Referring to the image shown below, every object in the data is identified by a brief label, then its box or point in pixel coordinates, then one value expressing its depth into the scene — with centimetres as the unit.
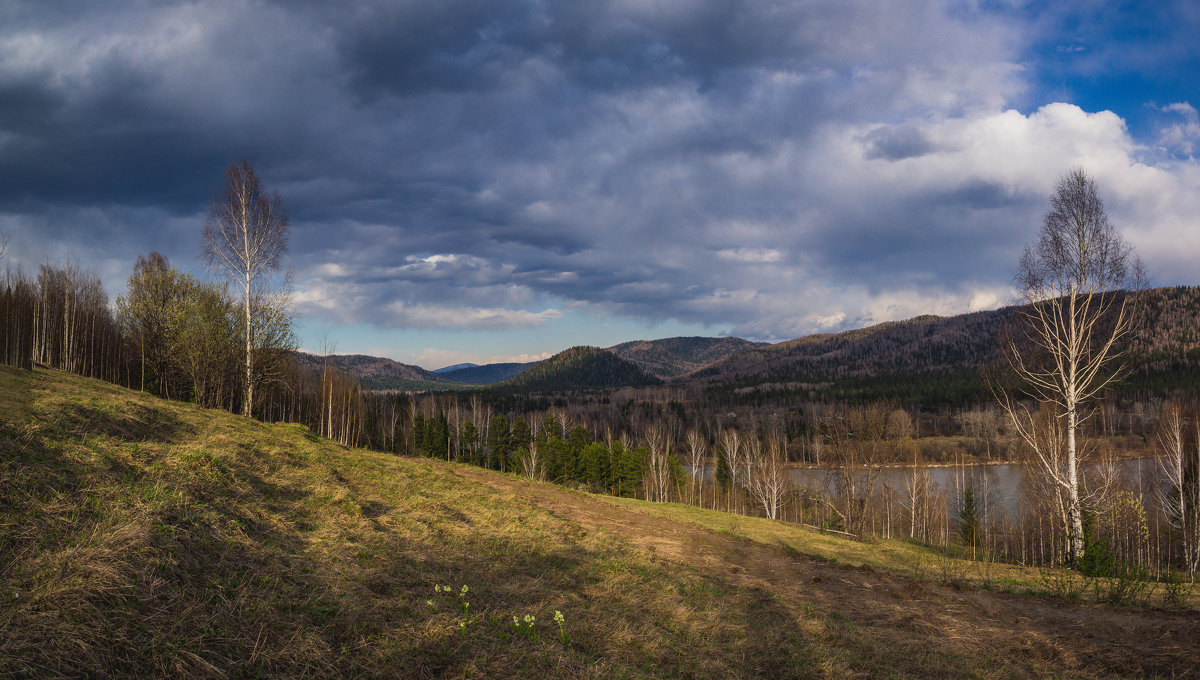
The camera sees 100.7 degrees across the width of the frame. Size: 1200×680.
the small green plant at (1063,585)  1135
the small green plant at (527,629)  624
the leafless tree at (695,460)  6063
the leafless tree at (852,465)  3149
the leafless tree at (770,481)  4834
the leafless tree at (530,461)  6077
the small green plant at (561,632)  627
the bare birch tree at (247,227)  2419
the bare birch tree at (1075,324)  1644
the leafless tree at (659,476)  5684
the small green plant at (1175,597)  1015
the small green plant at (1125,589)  1057
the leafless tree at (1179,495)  3055
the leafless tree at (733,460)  5838
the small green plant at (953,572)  1285
